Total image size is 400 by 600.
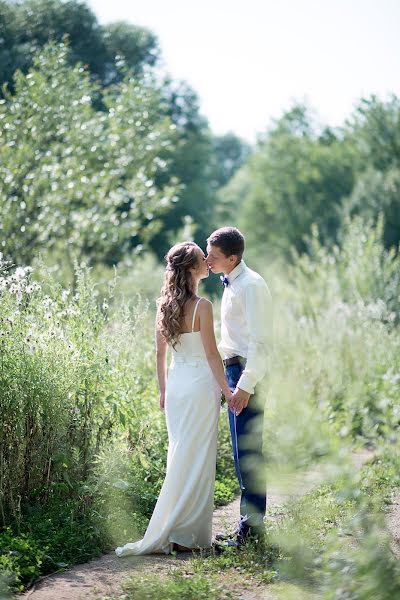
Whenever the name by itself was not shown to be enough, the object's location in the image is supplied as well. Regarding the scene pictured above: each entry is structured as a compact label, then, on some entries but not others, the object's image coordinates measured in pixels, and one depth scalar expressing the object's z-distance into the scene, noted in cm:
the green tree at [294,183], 4072
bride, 534
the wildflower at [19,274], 577
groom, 514
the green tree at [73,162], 1164
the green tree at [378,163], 3312
